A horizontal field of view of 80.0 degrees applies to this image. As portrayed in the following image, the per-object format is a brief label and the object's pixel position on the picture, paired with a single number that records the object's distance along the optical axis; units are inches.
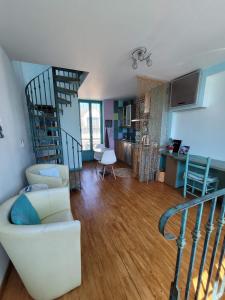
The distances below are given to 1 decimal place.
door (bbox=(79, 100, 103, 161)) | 211.8
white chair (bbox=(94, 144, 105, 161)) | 160.5
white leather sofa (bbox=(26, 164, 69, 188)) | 78.4
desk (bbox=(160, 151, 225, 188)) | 103.3
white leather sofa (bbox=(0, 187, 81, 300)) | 36.8
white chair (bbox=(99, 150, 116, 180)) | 141.3
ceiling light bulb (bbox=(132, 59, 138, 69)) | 85.6
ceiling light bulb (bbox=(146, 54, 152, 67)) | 83.5
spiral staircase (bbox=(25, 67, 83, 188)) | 113.7
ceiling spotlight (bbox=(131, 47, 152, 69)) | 76.7
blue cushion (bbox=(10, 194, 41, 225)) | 42.6
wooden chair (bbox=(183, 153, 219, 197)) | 92.6
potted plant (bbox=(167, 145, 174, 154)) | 132.6
